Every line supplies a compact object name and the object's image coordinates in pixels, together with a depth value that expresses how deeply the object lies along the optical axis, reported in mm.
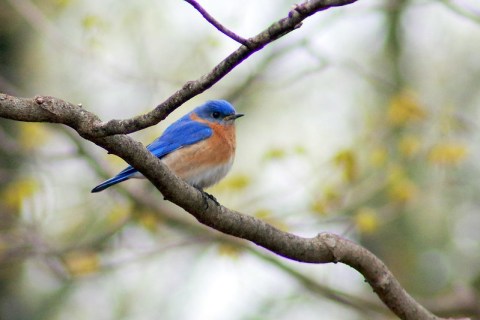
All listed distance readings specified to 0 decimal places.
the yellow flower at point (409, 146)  16641
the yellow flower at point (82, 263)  15867
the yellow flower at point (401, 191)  16297
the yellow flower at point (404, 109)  16562
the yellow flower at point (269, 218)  16122
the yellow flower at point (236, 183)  16734
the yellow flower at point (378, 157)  16359
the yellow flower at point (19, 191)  15242
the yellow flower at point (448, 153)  15984
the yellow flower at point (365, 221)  15739
